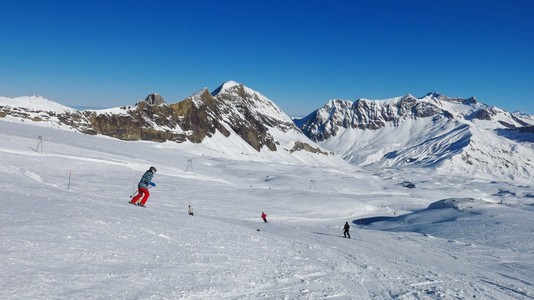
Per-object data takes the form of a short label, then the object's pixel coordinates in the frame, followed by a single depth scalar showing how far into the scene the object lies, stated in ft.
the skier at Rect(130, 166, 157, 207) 65.92
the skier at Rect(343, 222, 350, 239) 94.66
